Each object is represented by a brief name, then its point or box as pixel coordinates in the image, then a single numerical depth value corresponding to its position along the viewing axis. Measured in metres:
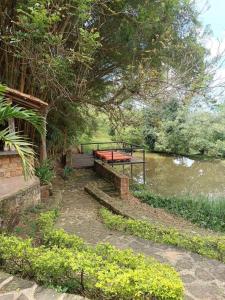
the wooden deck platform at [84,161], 9.23
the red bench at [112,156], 9.19
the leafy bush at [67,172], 8.16
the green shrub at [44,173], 6.18
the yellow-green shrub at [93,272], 1.93
